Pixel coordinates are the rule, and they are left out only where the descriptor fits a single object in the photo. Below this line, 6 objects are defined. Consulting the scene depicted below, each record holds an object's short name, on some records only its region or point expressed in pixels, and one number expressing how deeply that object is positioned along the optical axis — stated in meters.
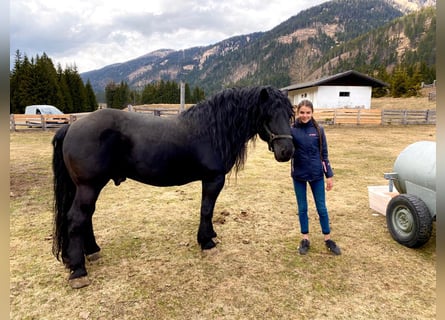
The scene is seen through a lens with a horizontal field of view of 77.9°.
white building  27.20
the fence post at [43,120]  17.16
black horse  2.74
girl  3.20
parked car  20.84
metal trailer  3.17
